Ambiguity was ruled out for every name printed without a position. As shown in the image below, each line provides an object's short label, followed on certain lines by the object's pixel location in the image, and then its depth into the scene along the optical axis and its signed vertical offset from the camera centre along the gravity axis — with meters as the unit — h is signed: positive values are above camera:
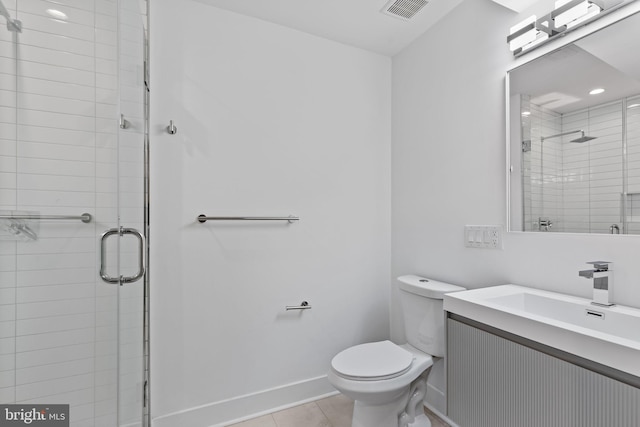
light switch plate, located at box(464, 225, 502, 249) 1.56 -0.11
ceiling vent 1.74 +1.20
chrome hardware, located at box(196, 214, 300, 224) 1.72 -0.02
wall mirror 1.12 +0.33
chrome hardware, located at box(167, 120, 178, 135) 1.67 +0.47
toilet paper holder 1.95 -0.59
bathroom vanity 0.80 -0.45
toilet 1.40 -0.73
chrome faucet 1.11 -0.24
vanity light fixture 1.19 +0.81
